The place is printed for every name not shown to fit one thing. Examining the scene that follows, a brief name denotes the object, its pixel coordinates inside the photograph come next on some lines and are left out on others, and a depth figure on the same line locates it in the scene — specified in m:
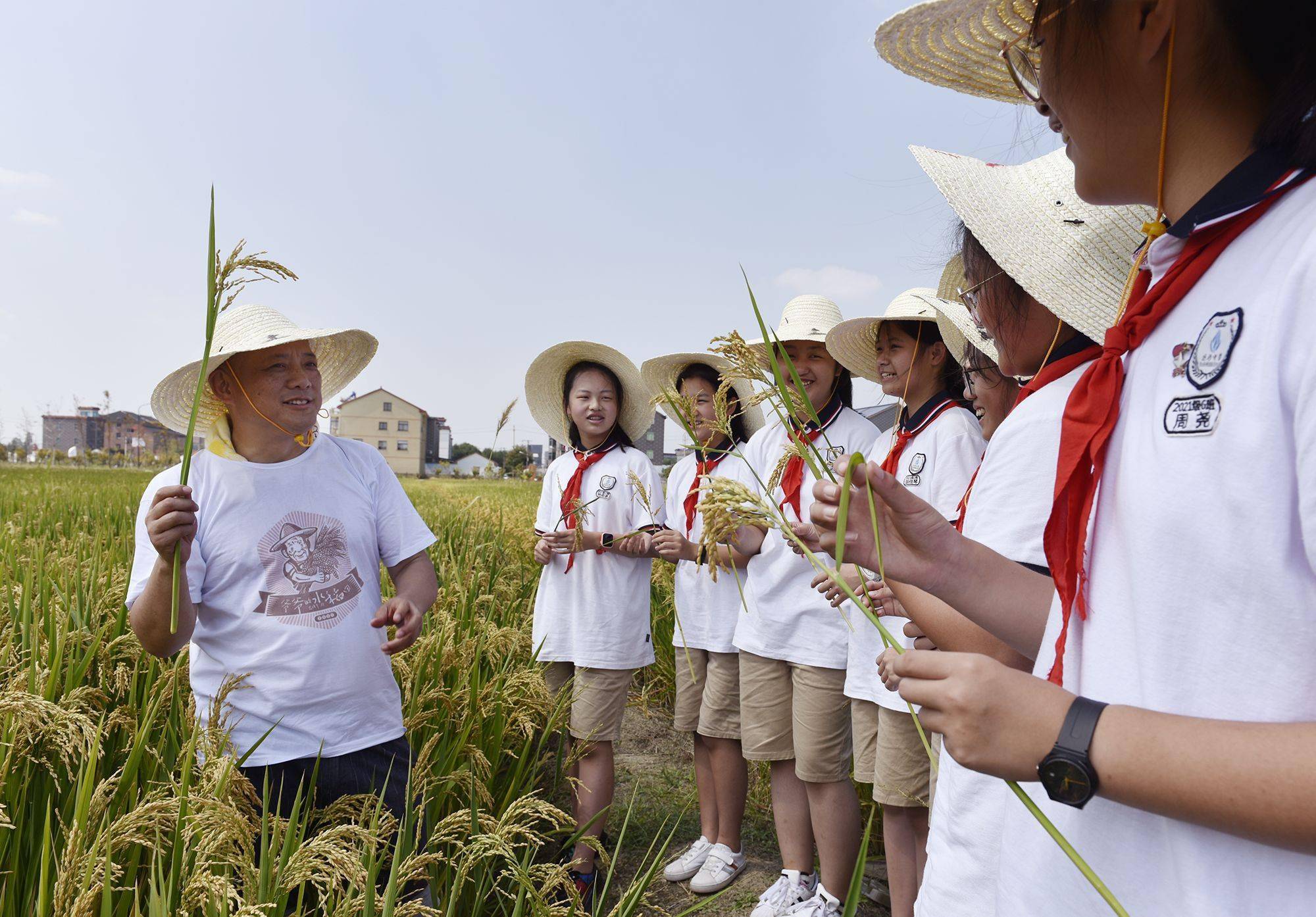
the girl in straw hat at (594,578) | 3.41
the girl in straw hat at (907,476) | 2.58
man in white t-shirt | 2.22
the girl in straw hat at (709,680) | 3.45
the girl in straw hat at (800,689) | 3.01
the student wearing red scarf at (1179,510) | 0.69
